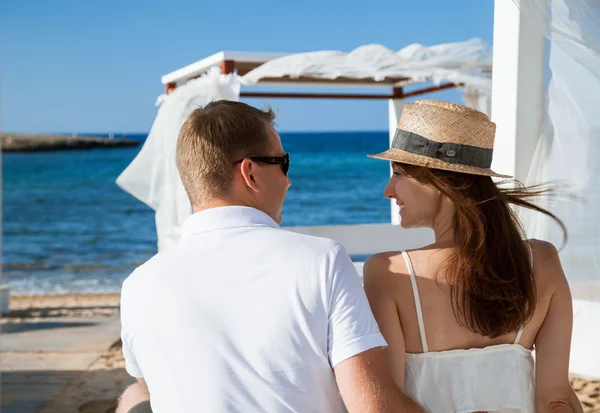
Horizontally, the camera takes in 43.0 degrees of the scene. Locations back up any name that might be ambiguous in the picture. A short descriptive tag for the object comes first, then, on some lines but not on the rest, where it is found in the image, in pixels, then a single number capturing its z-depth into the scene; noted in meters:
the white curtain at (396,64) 5.59
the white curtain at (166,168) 5.91
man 1.23
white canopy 5.60
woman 1.51
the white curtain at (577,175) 3.64
